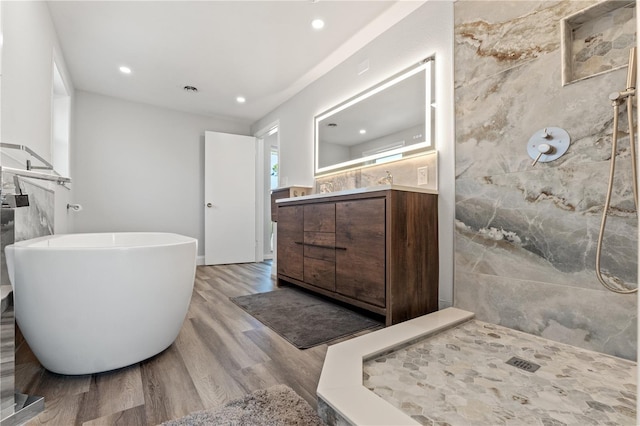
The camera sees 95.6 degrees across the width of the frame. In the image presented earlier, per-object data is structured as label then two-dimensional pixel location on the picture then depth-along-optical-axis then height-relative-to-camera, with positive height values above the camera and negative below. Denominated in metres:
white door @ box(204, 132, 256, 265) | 4.47 +0.25
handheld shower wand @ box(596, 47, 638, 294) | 1.18 +0.31
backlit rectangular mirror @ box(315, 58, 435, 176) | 2.21 +0.81
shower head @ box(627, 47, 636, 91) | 1.18 +0.58
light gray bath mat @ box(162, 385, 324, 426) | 1.01 -0.73
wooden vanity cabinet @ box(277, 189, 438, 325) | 1.81 -0.26
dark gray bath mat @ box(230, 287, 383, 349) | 1.78 -0.74
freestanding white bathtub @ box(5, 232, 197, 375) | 1.19 -0.38
